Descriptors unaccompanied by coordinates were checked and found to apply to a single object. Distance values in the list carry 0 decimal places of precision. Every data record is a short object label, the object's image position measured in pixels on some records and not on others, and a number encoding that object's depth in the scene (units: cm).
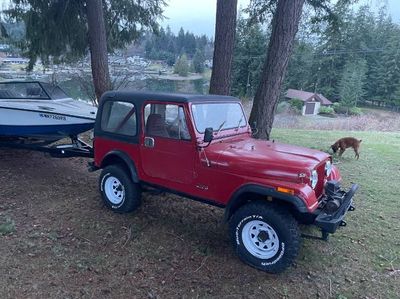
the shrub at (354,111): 3892
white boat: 598
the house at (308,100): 3656
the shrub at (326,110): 3841
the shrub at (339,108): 4116
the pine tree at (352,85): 4109
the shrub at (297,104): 3616
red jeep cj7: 329
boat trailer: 560
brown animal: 836
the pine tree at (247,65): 3369
